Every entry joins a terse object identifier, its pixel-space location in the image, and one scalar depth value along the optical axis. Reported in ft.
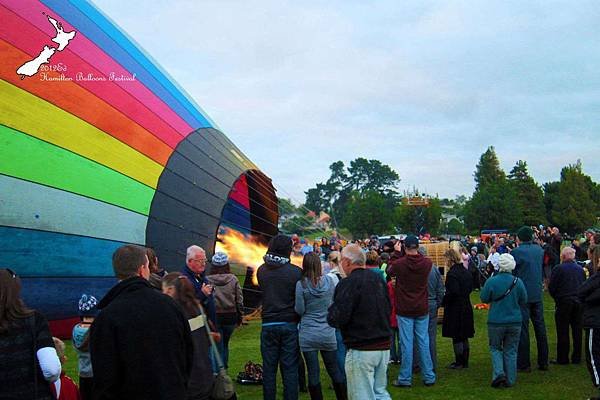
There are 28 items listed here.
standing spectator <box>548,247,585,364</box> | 27.78
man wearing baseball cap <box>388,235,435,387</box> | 24.36
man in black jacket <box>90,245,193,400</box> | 10.58
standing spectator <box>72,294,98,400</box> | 16.05
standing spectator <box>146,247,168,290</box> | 17.21
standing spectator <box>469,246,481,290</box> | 54.43
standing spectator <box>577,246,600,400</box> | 20.53
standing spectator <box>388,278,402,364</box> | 28.32
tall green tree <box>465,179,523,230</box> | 171.73
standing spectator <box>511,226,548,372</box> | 26.86
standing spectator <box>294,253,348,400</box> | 19.99
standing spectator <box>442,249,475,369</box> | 27.25
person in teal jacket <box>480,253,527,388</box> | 23.99
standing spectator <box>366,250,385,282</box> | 23.13
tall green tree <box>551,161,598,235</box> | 169.07
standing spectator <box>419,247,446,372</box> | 26.32
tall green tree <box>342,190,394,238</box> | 202.28
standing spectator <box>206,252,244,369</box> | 24.04
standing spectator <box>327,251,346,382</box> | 23.75
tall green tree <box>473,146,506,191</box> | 221.25
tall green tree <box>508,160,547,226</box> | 180.04
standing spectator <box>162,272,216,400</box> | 13.85
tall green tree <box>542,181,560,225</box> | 181.37
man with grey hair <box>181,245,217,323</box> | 17.94
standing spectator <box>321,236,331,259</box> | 47.99
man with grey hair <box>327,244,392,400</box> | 17.19
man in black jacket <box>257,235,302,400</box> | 19.85
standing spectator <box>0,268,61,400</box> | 11.32
